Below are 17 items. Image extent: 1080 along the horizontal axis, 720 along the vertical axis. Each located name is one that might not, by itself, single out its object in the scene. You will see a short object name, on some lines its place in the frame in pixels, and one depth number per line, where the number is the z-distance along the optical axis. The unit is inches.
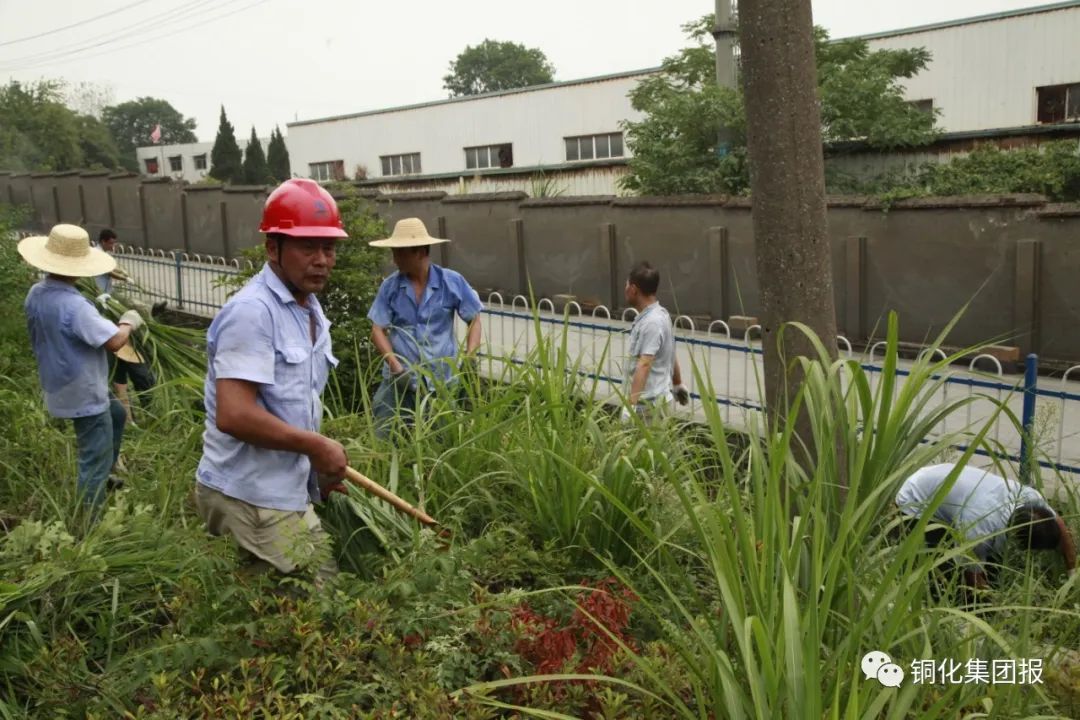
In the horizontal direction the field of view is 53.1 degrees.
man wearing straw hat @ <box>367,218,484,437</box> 226.1
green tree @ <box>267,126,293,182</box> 1724.0
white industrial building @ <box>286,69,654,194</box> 1054.4
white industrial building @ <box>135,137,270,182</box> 2380.7
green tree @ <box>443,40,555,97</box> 3326.8
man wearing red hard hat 122.8
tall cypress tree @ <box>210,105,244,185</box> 1712.6
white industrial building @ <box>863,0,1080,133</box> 808.3
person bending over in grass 146.1
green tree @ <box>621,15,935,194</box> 618.2
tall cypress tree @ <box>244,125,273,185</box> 1664.6
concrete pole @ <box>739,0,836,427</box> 135.2
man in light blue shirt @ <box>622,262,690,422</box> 222.4
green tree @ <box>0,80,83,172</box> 1561.3
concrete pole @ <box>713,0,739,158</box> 599.2
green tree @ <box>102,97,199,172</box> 3804.1
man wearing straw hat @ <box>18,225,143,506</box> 219.9
